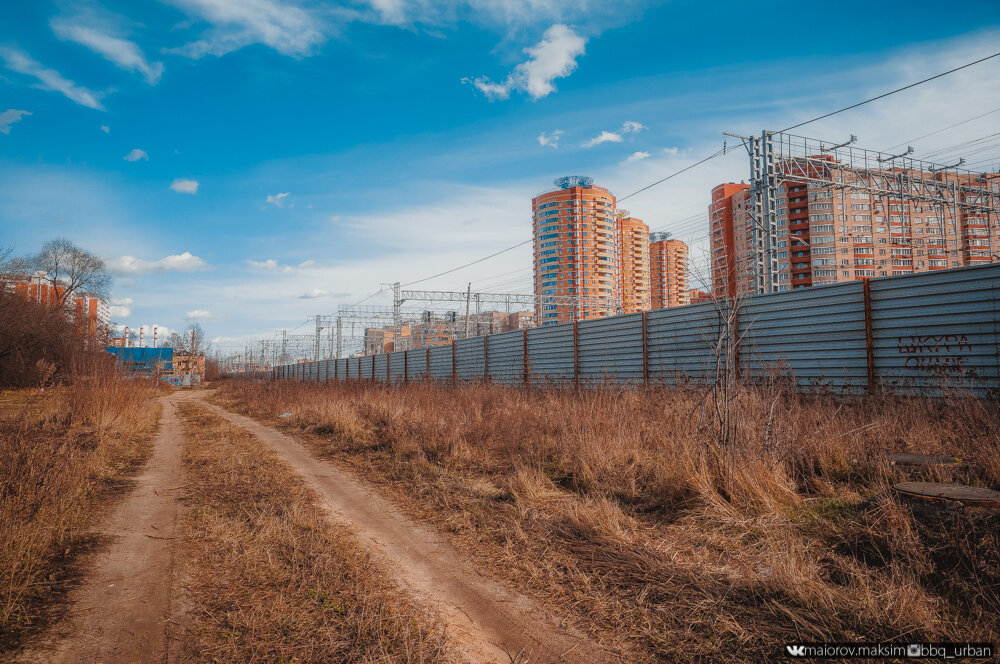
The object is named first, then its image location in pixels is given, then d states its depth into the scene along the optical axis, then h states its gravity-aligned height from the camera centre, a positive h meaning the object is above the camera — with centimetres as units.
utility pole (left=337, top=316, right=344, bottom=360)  5736 +268
